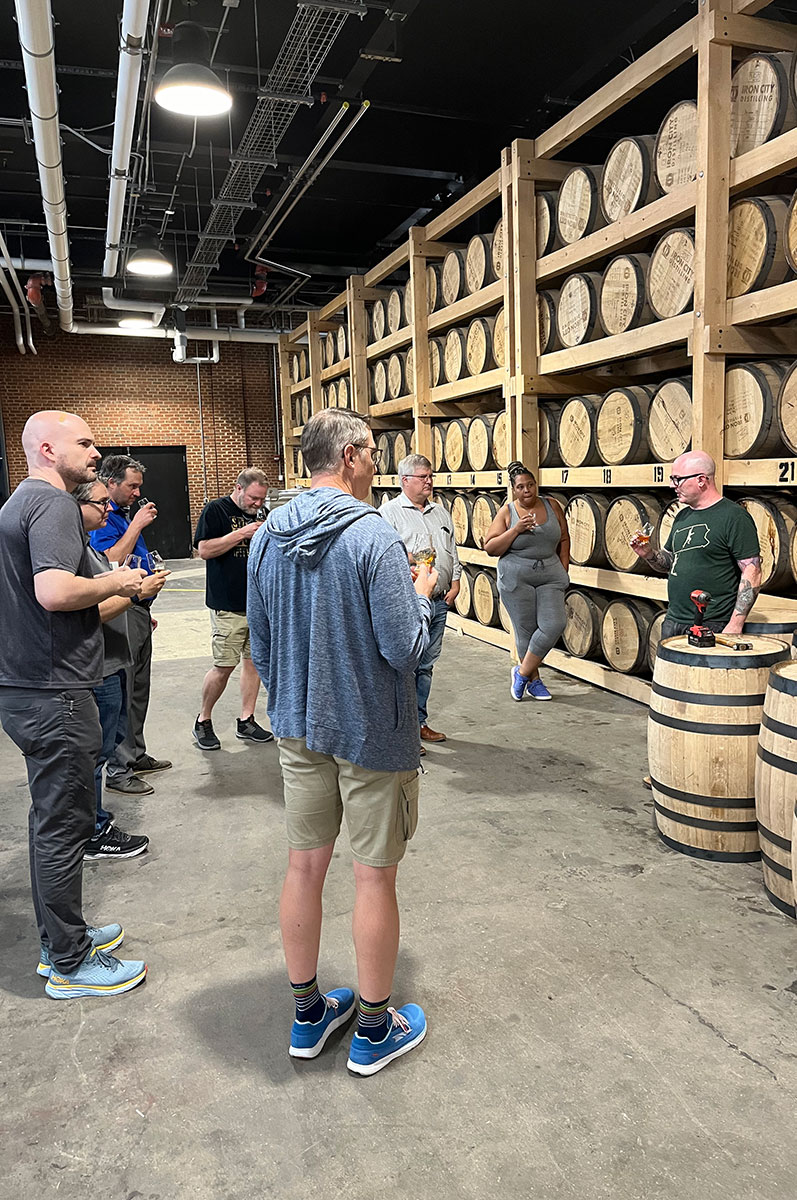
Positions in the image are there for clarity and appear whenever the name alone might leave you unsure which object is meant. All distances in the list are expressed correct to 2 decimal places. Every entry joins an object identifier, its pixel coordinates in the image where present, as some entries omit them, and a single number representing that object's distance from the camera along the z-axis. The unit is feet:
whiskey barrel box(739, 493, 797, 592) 14.15
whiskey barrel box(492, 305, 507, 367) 22.61
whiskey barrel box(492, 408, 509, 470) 23.17
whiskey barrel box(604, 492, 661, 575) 18.07
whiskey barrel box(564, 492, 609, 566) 19.45
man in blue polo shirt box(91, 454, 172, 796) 12.98
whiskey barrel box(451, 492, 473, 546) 26.63
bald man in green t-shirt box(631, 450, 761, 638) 12.37
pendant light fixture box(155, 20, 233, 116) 18.53
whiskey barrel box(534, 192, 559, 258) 20.52
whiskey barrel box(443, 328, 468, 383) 25.35
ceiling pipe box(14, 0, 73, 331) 15.99
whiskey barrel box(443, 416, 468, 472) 25.93
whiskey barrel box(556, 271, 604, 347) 18.76
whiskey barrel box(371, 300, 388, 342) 31.53
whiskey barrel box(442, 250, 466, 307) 25.24
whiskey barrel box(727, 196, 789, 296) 13.97
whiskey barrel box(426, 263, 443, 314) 26.78
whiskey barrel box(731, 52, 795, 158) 13.61
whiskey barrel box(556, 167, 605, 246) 18.53
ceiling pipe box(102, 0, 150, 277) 16.62
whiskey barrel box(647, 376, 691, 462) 16.25
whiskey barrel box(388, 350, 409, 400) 30.53
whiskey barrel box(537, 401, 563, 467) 21.72
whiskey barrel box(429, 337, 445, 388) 27.24
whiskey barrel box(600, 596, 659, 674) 18.43
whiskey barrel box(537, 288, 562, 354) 21.17
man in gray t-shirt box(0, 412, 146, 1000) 8.00
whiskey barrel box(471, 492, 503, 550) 25.29
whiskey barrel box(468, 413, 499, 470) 24.50
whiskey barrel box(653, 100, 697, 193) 15.34
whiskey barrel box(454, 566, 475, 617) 27.27
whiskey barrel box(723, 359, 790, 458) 14.24
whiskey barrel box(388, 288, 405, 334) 29.89
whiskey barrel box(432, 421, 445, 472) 27.86
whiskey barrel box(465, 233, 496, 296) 23.50
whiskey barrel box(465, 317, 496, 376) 23.88
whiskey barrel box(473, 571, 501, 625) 25.80
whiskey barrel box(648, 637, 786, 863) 10.62
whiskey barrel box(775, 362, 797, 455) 13.57
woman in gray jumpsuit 18.69
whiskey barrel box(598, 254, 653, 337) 17.20
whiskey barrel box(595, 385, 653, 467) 17.70
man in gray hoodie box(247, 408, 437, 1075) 6.57
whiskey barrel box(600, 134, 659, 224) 16.57
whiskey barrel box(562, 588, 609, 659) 20.17
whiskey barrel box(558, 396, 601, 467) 19.47
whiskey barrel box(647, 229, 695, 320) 15.70
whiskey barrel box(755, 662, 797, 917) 9.34
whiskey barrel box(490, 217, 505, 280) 22.19
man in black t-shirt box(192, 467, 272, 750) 15.44
